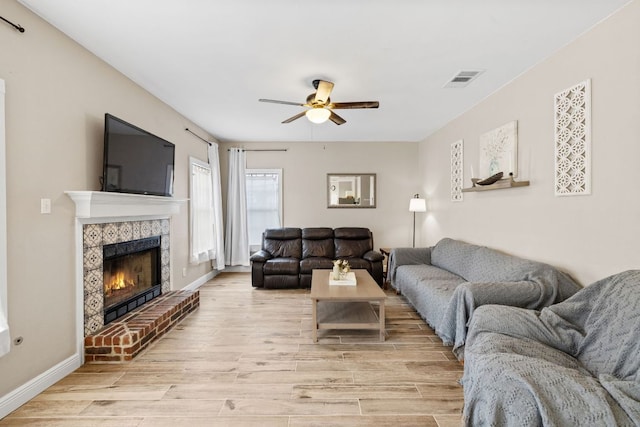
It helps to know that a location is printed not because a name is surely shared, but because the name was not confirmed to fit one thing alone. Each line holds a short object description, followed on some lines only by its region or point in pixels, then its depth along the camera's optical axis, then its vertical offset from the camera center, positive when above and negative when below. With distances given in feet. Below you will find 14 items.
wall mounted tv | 8.35 +1.64
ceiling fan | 9.35 +3.55
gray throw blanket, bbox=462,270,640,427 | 4.03 -2.51
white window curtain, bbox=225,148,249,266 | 18.53 -0.18
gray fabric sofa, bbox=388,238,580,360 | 7.39 -2.16
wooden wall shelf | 9.36 +0.93
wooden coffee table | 9.27 -3.55
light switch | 6.81 +0.11
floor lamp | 17.02 +0.39
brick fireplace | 7.88 -2.13
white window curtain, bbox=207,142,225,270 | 17.04 +0.42
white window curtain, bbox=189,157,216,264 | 14.86 -0.15
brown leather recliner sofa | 15.43 -2.41
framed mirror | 19.01 +1.39
